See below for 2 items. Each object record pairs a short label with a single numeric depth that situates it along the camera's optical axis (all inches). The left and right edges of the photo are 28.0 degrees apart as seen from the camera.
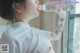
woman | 23.4
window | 33.9
